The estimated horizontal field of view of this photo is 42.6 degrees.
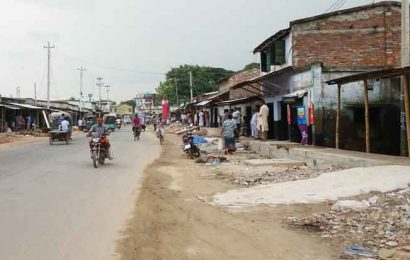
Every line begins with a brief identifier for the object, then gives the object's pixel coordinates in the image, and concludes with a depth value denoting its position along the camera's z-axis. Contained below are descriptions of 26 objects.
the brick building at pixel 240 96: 33.72
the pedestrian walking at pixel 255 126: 27.43
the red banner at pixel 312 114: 20.84
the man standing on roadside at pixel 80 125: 65.71
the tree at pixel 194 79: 95.00
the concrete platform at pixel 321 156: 12.94
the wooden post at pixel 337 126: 18.26
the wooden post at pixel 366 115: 15.92
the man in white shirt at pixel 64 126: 32.53
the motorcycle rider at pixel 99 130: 17.58
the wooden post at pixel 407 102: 14.30
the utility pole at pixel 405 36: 15.30
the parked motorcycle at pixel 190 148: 21.06
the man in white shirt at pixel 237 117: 29.64
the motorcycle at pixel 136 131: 36.97
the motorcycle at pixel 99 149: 17.05
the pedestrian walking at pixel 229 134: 21.84
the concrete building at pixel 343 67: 20.98
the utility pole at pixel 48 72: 62.78
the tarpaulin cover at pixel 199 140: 28.25
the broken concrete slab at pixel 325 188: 9.60
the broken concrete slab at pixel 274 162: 16.99
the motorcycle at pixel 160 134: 32.69
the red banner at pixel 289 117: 23.73
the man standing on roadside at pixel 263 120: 24.72
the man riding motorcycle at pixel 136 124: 36.97
